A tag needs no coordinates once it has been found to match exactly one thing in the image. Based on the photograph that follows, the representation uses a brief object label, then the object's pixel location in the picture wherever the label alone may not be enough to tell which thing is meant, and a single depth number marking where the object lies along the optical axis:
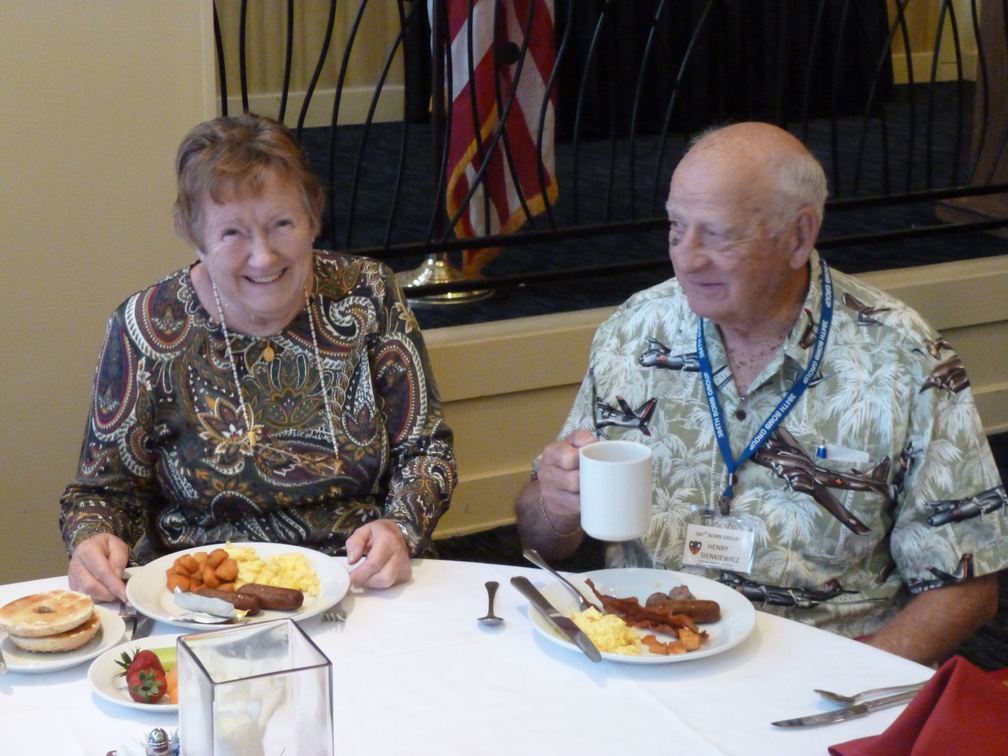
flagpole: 4.42
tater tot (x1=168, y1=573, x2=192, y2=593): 2.72
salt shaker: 2.30
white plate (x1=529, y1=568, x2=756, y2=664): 2.57
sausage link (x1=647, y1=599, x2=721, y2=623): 2.66
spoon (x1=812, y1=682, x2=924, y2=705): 2.48
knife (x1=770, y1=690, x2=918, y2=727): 2.45
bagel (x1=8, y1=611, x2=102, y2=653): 2.58
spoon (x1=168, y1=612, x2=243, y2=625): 2.66
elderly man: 2.97
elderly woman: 3.07
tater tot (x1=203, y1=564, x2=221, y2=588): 2.74
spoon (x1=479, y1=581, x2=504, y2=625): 2.68
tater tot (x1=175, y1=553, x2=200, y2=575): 2.75
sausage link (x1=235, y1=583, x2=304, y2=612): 2.68
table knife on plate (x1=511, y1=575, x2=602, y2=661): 2.57
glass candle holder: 2.16
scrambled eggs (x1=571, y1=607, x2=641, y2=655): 2.60
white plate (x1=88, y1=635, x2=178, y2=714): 2.46
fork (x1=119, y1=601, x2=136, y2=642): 2.66
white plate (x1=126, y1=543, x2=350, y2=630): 2.67
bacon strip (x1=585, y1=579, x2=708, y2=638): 2.64
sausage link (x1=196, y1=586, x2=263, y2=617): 2.68
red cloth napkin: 2.32
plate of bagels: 2.57
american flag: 5.15
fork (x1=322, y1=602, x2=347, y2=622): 2.70
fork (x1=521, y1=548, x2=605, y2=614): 2.72
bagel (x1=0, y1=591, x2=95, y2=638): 2.58
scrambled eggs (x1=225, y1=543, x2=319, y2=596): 2.75
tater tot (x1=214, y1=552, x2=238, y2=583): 2.75
